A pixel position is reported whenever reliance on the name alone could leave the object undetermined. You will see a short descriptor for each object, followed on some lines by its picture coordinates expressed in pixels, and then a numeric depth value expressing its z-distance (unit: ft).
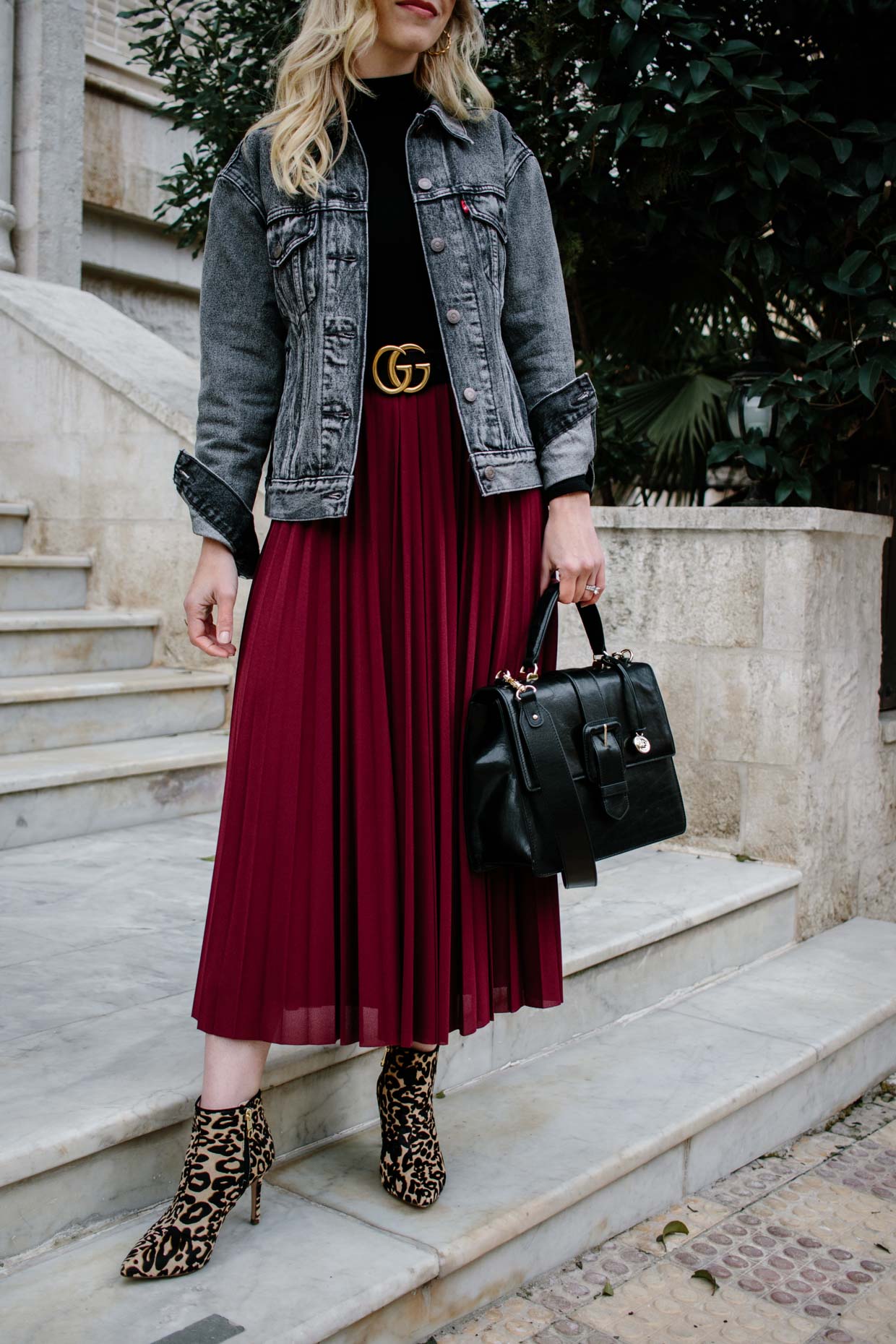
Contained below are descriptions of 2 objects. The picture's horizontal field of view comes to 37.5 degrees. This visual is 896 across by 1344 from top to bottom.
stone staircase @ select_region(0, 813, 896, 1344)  6.30
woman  6.53
